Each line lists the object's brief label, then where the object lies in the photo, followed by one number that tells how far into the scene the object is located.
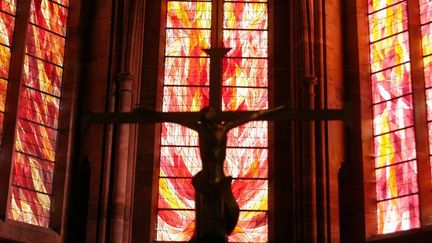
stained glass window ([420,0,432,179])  19.78
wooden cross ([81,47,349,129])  15.36
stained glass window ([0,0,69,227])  19.54
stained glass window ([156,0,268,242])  20.22
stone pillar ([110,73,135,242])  19.34
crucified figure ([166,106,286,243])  14.52
